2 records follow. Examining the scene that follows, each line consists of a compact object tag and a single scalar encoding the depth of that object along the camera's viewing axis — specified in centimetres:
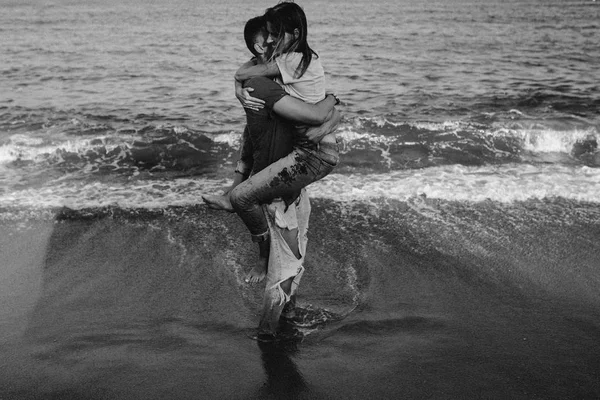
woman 333
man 337
